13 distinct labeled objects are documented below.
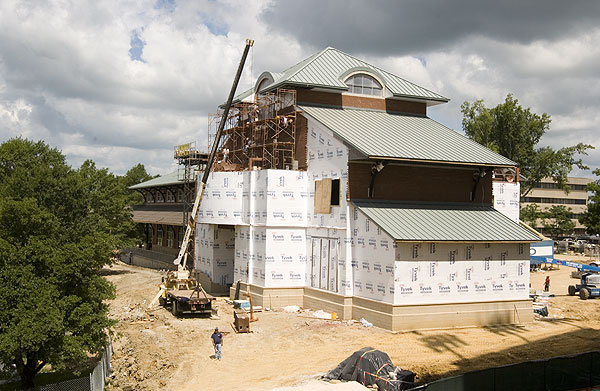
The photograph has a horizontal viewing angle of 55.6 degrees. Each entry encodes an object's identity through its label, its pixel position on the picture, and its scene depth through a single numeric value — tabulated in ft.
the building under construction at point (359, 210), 100.53
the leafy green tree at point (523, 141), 267.59
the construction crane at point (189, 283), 109.91
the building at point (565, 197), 417.90
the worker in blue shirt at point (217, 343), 82.23
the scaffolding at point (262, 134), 126.82
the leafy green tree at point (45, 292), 65.00
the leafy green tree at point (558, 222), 364.38
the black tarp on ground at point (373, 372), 64.44
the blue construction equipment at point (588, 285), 141.49
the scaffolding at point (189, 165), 173.37
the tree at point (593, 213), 283.85
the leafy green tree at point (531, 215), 339.77
